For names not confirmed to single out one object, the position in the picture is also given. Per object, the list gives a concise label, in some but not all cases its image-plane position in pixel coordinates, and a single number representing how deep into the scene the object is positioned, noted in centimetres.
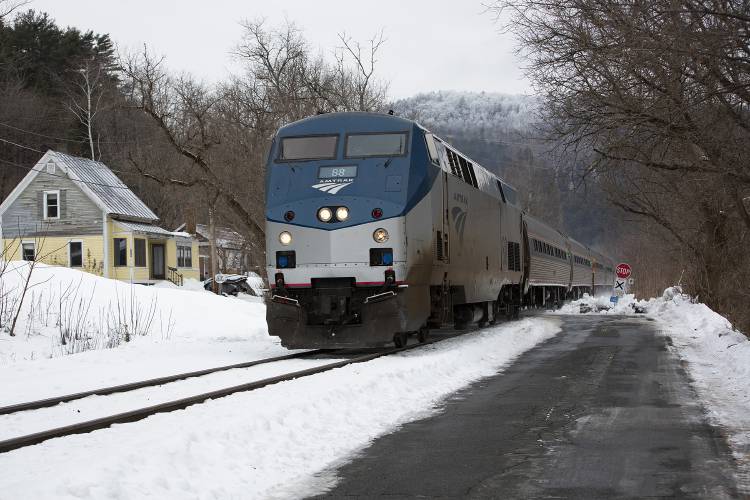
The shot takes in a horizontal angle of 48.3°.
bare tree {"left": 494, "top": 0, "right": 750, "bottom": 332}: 1031
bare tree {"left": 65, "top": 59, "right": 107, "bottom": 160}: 6481
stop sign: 3719
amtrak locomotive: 1395
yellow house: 4481
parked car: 5022
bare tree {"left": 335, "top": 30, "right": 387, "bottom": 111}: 4106
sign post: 3722
